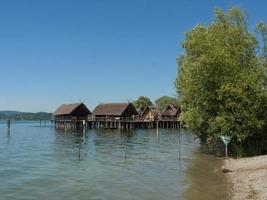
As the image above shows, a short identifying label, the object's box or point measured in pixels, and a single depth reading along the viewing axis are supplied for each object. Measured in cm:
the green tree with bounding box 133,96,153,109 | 9728
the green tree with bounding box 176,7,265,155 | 1863
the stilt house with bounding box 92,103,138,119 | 5781
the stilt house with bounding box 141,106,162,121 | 6226
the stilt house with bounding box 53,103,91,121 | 5973
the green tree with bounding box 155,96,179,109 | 10852
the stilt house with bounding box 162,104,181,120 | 6397
